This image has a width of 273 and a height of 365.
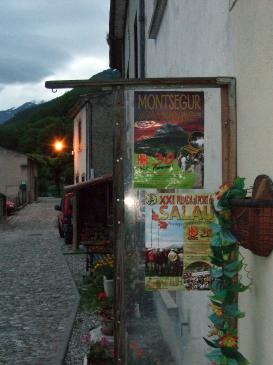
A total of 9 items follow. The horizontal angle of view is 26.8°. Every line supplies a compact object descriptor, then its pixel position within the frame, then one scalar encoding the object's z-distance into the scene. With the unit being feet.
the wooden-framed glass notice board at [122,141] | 11.70
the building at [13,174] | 155.63
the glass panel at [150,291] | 11.84
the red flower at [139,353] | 12.23
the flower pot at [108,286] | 27.91
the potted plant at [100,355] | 19.36
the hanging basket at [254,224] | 9.25
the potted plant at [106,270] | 28.80
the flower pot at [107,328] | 21.67
